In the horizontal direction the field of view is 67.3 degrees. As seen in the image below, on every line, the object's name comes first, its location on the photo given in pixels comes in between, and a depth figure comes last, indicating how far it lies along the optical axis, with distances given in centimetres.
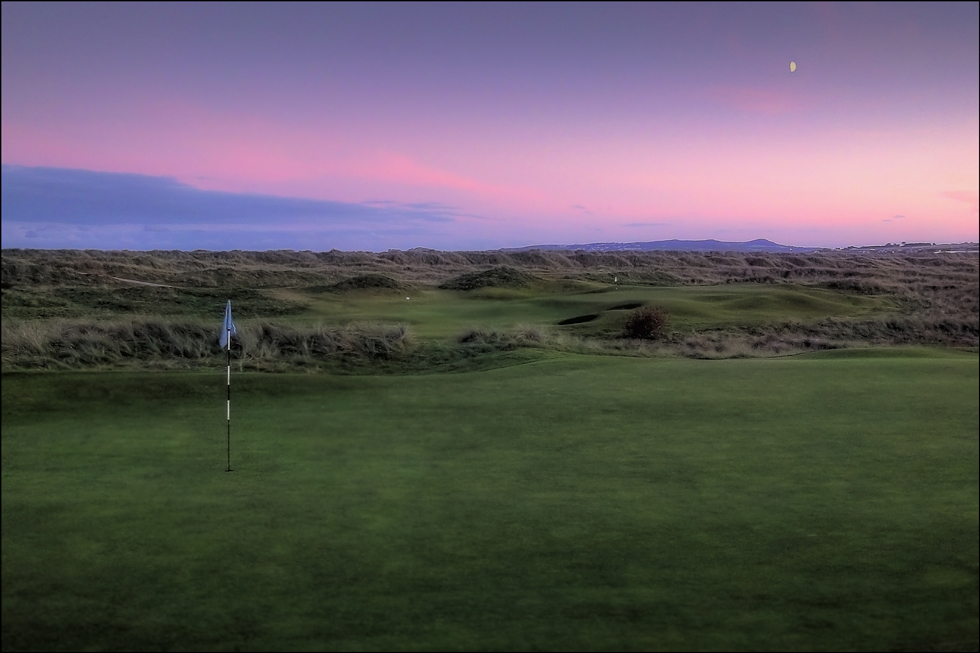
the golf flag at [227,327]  1002
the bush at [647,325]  2747
